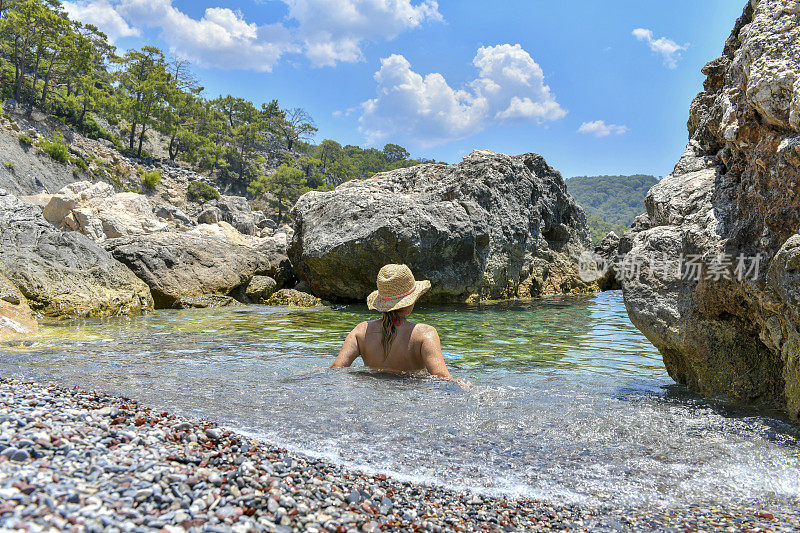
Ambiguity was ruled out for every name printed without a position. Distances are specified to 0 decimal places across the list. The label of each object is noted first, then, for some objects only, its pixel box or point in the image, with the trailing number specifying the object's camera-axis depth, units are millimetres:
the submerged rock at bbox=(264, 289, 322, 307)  14547
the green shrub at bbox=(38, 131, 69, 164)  38406
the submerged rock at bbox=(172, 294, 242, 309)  13117
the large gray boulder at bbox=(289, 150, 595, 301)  14023
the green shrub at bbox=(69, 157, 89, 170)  40344
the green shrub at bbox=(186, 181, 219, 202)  52969
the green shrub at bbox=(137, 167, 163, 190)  47500
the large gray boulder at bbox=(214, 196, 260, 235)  43844
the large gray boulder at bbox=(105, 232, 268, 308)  13148
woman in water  5223
